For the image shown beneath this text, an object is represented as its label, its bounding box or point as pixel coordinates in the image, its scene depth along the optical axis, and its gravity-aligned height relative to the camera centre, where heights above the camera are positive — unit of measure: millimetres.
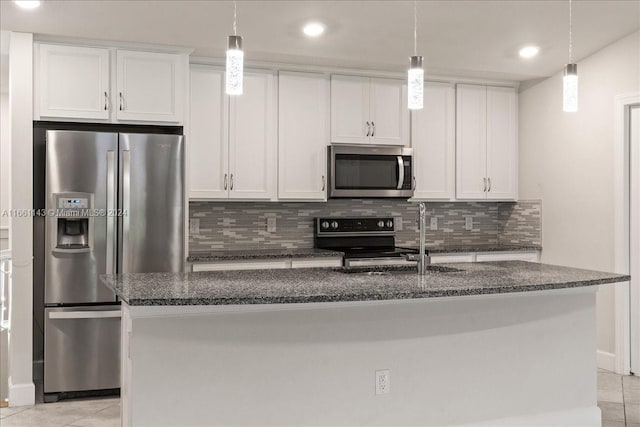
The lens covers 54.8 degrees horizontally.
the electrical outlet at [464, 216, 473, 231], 5855 -106
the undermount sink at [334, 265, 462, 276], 3369 -323
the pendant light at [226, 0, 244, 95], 2355 +551
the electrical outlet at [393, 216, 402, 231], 5582 -93
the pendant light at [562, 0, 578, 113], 2801 +568
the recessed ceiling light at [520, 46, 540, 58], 4703 +1239
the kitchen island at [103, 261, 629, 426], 2582 -640
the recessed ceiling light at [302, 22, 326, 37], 4109 +1237
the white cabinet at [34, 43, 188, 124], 4074 +866
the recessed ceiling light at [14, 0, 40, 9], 3542 +1201
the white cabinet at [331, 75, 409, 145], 5059 +840
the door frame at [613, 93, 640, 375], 4555 -36
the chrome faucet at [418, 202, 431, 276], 3260 -224
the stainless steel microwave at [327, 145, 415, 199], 5004 +336
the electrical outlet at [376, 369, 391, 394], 2955 -815
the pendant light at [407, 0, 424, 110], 2723 +574
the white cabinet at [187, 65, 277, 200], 4684 +569
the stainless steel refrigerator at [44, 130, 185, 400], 4008 -174
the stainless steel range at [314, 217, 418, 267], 5258 -200
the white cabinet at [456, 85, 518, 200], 5453 +618
